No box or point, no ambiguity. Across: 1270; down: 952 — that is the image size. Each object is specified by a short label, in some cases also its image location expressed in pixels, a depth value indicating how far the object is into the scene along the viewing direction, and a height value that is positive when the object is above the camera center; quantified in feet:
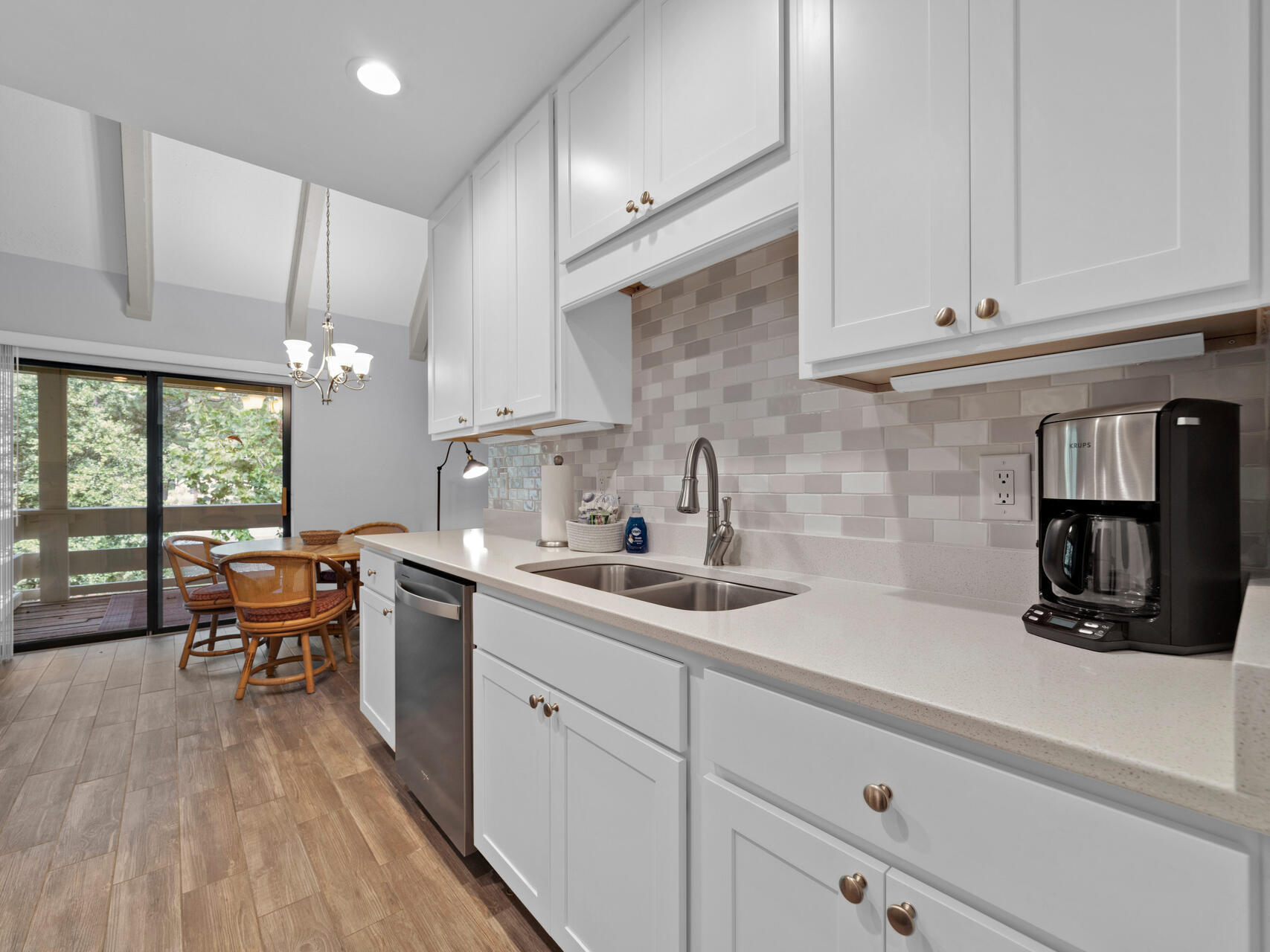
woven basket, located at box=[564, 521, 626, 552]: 6.40 -0.73
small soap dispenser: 6.35 -0.71
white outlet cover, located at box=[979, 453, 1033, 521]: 3.73 -0.12
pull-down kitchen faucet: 5.28 -0.51
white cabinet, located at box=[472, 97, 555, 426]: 6.10 +2.32
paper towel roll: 7.18 -0.35
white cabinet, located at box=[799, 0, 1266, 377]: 2.24 +1.42
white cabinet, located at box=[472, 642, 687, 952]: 3.32 -2.40
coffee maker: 2.47 -0.27
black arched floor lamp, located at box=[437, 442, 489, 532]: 9.95 +0.08
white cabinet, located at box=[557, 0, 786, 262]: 3.90 +2.92
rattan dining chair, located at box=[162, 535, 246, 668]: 11.50 -2.49
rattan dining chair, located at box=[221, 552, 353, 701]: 10.00 -2.30
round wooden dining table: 11.41 -1.60
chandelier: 11.97 +2.44
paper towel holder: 7.09 -0.89
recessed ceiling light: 5.56 +4.01
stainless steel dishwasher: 5.36 -2.32
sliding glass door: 12.94 -0.32
